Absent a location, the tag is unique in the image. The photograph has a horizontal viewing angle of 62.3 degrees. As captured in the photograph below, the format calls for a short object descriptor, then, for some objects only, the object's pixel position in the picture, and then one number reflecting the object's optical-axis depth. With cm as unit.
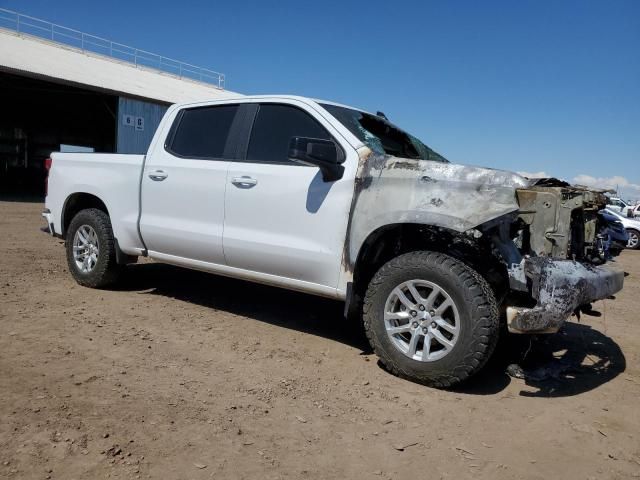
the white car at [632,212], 2218
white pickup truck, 337
